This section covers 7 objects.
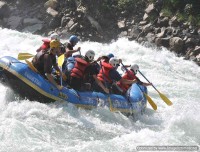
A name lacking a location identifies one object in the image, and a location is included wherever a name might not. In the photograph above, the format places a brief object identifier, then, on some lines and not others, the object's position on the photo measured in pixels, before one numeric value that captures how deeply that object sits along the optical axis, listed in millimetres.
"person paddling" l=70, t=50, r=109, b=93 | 17437
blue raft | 16375
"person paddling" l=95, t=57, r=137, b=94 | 18359
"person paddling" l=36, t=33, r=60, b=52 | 18625
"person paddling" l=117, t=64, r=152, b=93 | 19281
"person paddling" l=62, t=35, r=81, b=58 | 20500
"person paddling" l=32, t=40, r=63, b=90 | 16375
